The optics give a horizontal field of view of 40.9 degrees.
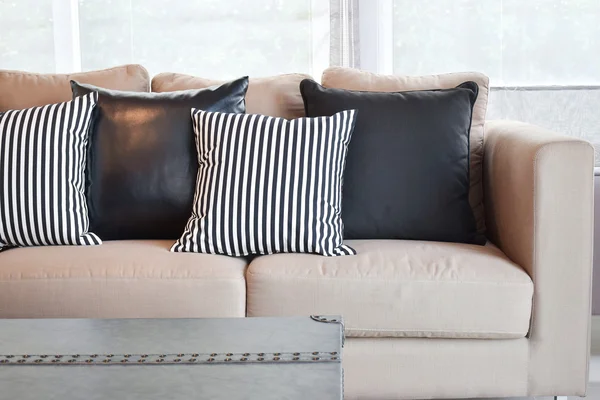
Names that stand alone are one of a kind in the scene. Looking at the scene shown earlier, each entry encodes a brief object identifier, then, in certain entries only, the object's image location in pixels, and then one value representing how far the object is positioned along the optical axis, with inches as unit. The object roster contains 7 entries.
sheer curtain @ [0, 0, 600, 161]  130.5
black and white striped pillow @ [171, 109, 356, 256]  91.0
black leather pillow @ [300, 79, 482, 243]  96.7
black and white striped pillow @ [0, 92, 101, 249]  94.7
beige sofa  83.7
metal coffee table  53.7
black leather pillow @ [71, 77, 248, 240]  99.3
